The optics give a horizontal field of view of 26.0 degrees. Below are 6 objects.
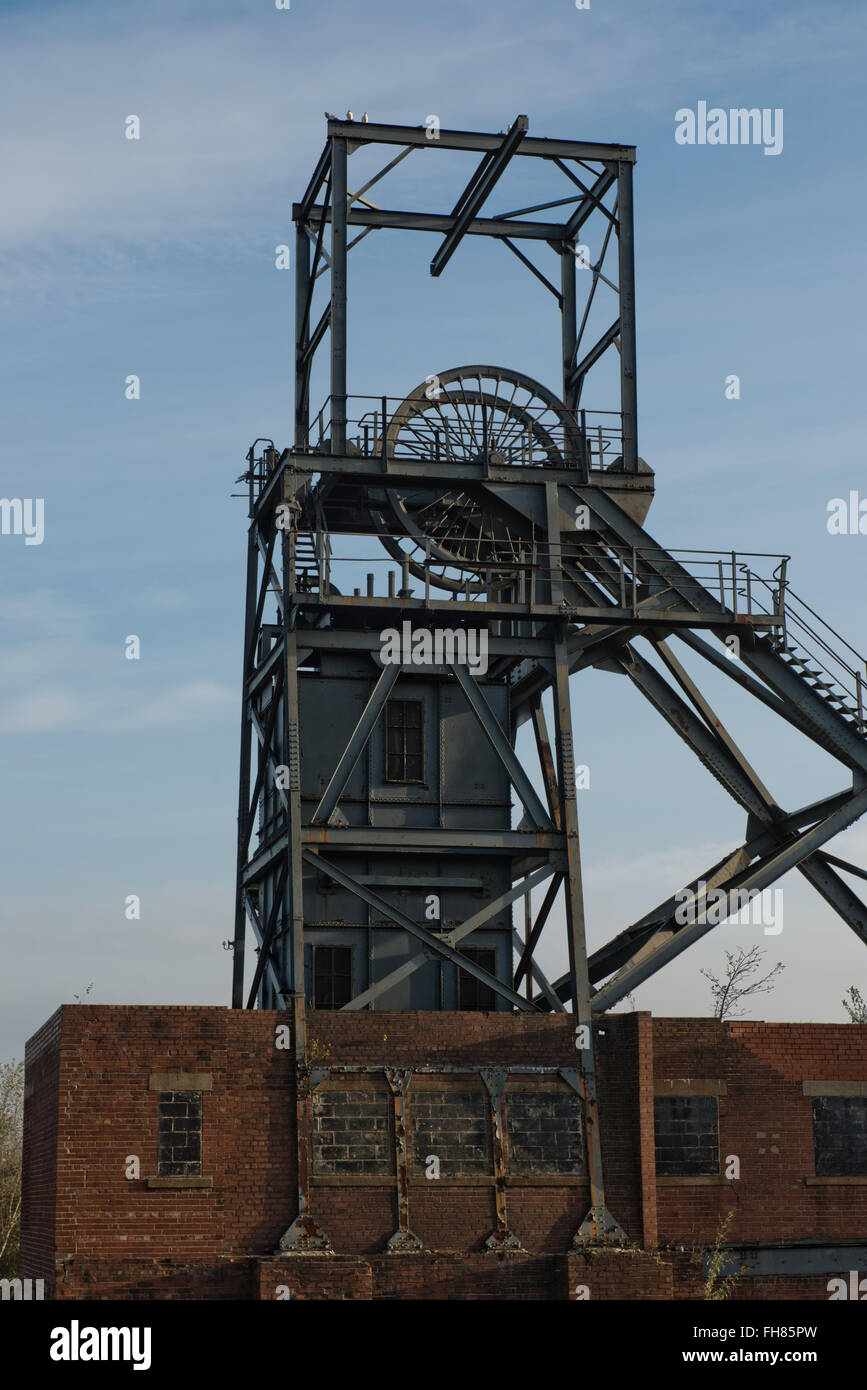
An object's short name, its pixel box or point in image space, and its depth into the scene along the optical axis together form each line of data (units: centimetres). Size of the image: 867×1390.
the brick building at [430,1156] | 2373
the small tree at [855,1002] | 5072
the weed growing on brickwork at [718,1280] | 2456
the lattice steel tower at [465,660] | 2766
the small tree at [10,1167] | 3856
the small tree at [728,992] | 3894
